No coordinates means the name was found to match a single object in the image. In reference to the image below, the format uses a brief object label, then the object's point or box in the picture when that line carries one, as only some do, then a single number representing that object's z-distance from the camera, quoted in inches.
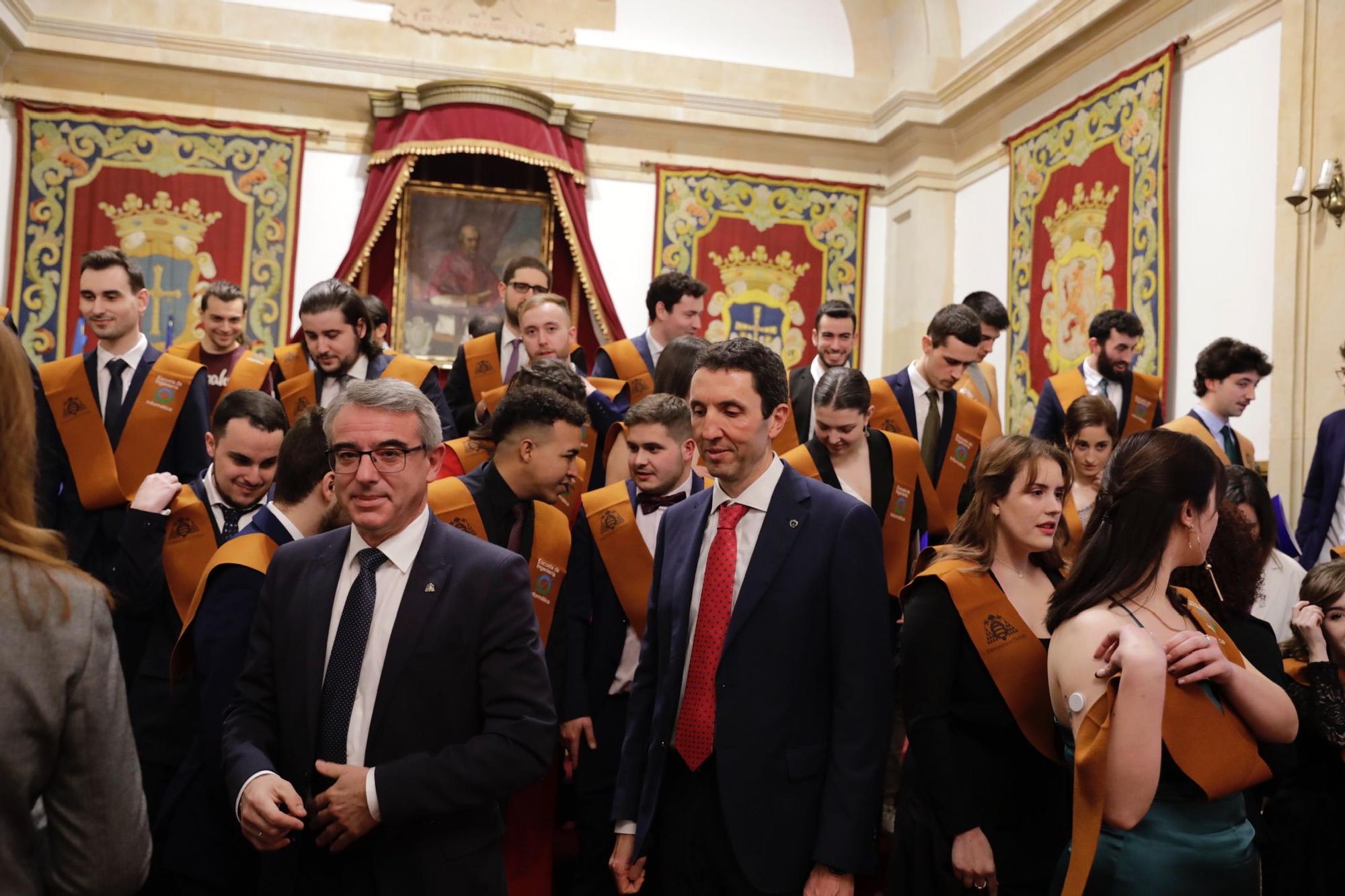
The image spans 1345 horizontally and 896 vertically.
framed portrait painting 381.1
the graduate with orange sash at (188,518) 123.8
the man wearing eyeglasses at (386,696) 80.5
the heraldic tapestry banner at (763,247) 403.5
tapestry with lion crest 294.0
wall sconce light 231.8
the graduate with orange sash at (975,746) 100.8
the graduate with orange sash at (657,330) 213.2
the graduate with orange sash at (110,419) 170.7
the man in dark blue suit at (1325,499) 205.5
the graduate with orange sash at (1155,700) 78.9
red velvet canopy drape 362.0
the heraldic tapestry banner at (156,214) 354.0
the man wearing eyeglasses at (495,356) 211.6
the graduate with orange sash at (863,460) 165.5
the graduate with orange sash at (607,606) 136.4
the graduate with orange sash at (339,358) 184.5
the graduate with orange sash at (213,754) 97.9
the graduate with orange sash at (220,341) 223.5
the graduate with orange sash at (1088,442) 183.8
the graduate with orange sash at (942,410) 192.7
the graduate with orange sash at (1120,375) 231.3
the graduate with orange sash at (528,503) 130.7
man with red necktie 93.0
